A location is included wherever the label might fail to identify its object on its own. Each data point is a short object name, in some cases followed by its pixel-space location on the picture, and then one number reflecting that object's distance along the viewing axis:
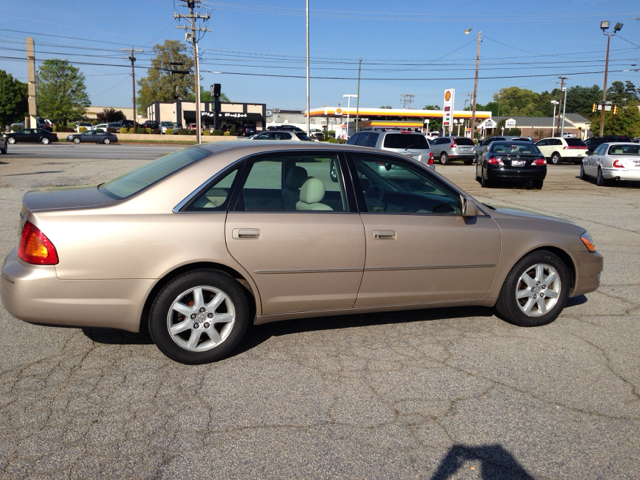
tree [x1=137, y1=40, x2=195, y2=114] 104.75
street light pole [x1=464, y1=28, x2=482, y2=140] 46.41
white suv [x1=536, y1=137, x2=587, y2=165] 33.59
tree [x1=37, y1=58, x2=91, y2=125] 89.00
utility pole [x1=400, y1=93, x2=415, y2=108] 122.88
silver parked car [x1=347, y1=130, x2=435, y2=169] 17.22
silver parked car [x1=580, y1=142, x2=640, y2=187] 18.58
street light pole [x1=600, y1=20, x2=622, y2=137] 45.84
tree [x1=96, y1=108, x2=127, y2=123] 91.56
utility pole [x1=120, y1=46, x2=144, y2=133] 69.12
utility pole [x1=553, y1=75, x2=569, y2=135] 80.79
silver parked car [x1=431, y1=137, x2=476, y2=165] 31.09
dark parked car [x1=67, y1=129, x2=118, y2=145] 49.09
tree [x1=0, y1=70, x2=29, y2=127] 83.50
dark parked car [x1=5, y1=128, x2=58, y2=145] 44.91
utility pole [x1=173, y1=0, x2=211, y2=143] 47.34
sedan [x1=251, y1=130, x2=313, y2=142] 28.56
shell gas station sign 44.09
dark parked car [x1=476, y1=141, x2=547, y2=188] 18.11
